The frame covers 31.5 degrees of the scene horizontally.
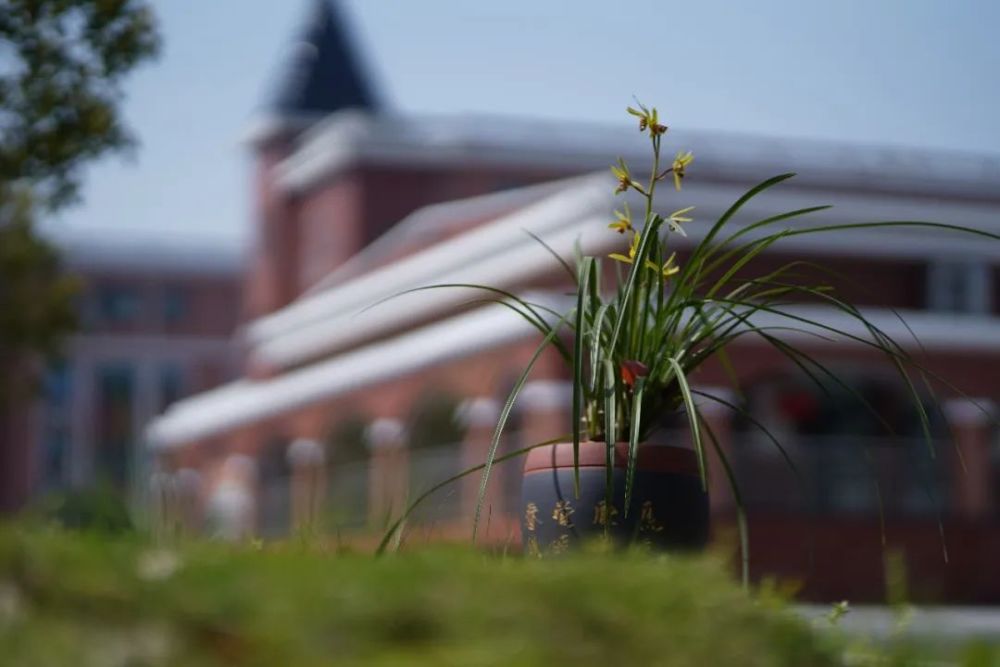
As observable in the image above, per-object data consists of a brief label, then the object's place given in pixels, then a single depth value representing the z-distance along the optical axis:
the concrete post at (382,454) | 32.19
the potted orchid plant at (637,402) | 5.29
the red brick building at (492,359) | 29.34
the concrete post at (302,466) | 36.47
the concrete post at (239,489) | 41.81
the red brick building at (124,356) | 64.19
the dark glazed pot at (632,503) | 5.36
